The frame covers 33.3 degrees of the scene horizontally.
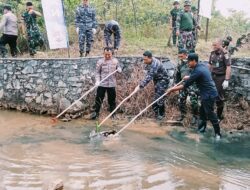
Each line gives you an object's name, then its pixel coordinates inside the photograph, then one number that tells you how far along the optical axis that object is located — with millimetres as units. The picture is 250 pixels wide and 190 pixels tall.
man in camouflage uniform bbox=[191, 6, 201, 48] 12201
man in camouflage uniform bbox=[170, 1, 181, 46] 13102
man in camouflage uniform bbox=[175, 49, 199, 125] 9344
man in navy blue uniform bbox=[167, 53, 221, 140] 8180
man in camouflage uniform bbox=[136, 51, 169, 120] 9273
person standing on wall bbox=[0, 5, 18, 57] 11148
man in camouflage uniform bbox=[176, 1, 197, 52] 11750
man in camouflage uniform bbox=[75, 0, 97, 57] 11156
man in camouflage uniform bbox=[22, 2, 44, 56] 11398
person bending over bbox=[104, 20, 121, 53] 10945
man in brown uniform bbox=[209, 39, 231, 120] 8898
